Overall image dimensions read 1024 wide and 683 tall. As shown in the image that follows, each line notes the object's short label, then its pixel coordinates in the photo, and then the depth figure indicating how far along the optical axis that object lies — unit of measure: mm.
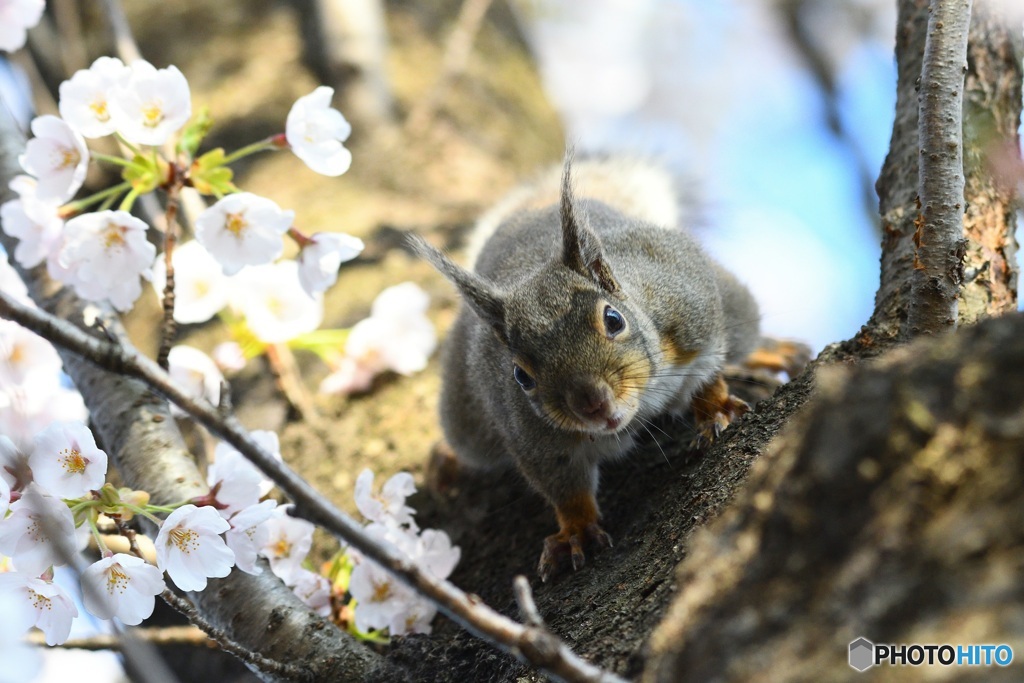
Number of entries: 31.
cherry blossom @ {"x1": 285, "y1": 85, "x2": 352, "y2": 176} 3322
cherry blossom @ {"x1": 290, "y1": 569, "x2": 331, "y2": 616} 3340
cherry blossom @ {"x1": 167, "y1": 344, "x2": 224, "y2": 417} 3400
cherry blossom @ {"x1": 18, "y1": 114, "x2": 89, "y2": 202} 3296
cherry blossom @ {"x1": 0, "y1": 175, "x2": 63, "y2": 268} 3320
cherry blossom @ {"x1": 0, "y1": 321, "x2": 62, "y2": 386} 3345
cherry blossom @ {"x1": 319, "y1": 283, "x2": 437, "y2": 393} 3438
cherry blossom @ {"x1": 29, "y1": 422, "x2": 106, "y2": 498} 3243
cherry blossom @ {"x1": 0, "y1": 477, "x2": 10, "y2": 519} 3238
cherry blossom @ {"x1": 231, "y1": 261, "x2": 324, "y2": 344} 3405
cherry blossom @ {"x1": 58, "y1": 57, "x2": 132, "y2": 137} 3294
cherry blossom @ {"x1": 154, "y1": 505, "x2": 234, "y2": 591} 3251
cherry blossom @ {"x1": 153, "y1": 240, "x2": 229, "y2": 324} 3390
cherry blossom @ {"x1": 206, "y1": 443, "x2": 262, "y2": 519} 3281
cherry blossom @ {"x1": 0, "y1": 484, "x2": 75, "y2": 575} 3240
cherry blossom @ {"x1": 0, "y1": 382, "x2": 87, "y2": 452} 3331
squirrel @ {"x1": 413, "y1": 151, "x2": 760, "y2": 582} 3342
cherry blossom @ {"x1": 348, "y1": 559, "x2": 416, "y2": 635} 3321
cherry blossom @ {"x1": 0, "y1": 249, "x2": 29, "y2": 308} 3358
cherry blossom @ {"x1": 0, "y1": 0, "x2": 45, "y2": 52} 3349
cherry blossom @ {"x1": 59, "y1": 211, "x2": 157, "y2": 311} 3298
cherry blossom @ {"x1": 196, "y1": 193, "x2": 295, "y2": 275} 3303
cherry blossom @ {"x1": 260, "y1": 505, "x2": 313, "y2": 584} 3344
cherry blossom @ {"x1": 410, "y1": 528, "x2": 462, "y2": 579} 3344
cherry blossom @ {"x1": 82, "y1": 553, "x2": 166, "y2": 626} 3249
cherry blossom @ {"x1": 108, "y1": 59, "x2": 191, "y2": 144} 3293
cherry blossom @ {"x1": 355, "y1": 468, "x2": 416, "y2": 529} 3340
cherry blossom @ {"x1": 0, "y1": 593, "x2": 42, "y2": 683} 3151
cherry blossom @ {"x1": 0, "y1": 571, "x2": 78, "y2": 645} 3245
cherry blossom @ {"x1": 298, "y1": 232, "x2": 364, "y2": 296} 3324
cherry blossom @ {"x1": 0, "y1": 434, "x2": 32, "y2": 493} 3228
